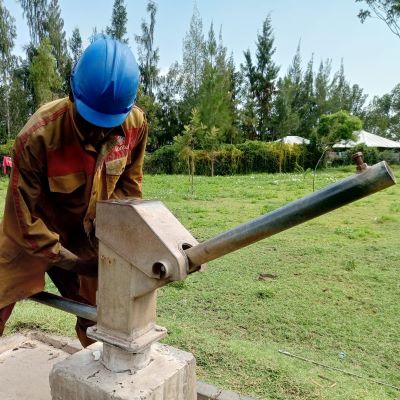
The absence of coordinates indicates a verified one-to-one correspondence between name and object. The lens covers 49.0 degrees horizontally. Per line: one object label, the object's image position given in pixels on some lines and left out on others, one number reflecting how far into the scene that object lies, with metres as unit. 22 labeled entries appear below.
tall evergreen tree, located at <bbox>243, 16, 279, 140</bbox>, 30.38
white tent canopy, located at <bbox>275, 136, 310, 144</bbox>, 27.31
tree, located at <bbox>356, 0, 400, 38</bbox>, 19.50
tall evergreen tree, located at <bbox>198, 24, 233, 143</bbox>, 25.61
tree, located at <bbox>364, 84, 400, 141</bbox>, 43.47
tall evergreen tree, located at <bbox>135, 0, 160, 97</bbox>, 30.27
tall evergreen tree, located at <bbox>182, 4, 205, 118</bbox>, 30.39
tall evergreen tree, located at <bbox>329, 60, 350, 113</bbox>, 33.62
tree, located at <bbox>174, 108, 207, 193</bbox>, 13.12
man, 1.46
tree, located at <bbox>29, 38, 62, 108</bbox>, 19.77
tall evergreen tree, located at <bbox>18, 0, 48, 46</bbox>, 26.83
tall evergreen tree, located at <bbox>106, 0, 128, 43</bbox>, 29.34
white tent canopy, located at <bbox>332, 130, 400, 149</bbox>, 29.34
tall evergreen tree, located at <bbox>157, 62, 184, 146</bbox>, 29.22
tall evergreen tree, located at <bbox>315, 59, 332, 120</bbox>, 33.09
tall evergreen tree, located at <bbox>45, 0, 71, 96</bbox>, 26.52
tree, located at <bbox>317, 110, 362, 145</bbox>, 19.73
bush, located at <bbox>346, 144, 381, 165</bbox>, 22.56
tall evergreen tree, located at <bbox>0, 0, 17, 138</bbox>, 23.33
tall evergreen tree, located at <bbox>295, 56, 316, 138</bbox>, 32.97
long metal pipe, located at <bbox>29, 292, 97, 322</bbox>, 1.48
